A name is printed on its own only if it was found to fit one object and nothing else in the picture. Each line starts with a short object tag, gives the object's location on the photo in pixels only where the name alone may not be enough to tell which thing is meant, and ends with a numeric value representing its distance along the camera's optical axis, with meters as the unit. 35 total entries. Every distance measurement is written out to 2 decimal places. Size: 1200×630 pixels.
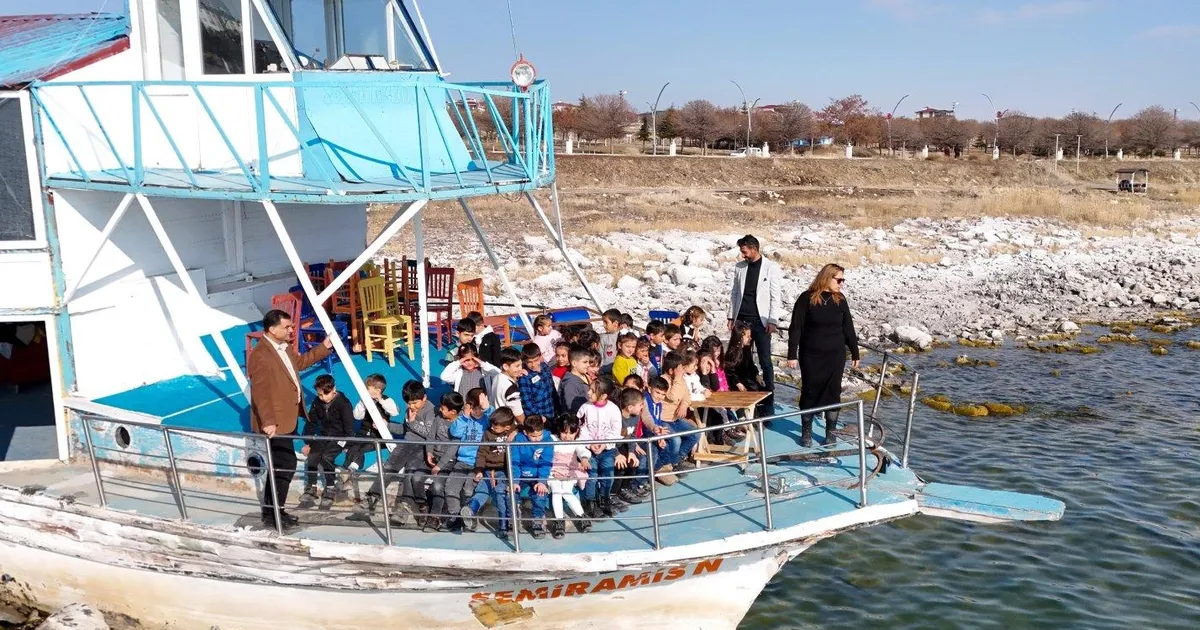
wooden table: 8.46
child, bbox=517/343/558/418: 8.44
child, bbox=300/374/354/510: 7.71
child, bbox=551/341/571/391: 9.30
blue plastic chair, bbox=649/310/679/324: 12.54
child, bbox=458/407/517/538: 7.39
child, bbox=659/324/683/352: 9.81
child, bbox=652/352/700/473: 8.55
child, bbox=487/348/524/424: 8.27
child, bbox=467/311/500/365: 9.89
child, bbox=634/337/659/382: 9.19
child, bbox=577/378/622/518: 7.72
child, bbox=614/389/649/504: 7.98
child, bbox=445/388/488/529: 7.48
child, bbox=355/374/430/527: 7.64
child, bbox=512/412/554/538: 7.39
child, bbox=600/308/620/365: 11.32
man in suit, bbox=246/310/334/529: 7.52
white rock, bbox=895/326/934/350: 21.41
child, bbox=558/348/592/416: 8.33
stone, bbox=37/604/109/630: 7.70
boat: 7.37
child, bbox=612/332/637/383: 9.13
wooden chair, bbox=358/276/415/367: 10.27
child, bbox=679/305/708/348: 10.57
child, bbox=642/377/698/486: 8.23
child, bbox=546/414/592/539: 7.42
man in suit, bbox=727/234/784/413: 9.73
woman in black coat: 8.73
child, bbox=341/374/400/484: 8.02
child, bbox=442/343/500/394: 8.62
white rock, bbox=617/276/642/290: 24.00
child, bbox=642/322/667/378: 10.05
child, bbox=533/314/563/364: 10.01
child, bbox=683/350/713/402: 8.84
